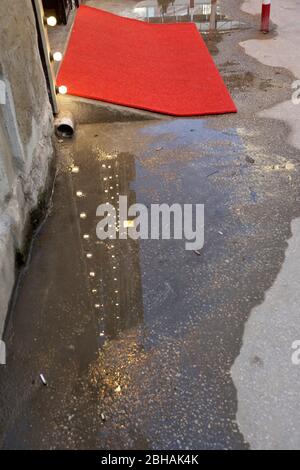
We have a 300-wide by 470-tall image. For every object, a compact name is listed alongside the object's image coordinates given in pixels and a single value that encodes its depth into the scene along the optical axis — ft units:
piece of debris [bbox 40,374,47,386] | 8.71
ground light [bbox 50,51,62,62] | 20.54
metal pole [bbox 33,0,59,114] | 15.97
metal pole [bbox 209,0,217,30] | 30.14
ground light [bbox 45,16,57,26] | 18.89
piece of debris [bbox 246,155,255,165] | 15.39
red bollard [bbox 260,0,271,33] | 27.63
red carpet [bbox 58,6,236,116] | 19.24
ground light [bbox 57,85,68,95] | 18.81
